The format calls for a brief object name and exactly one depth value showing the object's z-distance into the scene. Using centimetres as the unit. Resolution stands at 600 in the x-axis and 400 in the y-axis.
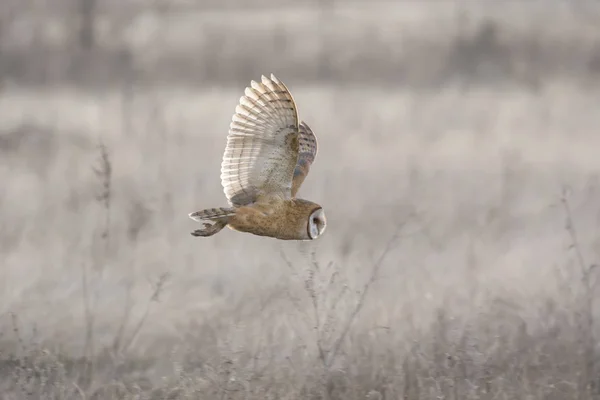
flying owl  1520
